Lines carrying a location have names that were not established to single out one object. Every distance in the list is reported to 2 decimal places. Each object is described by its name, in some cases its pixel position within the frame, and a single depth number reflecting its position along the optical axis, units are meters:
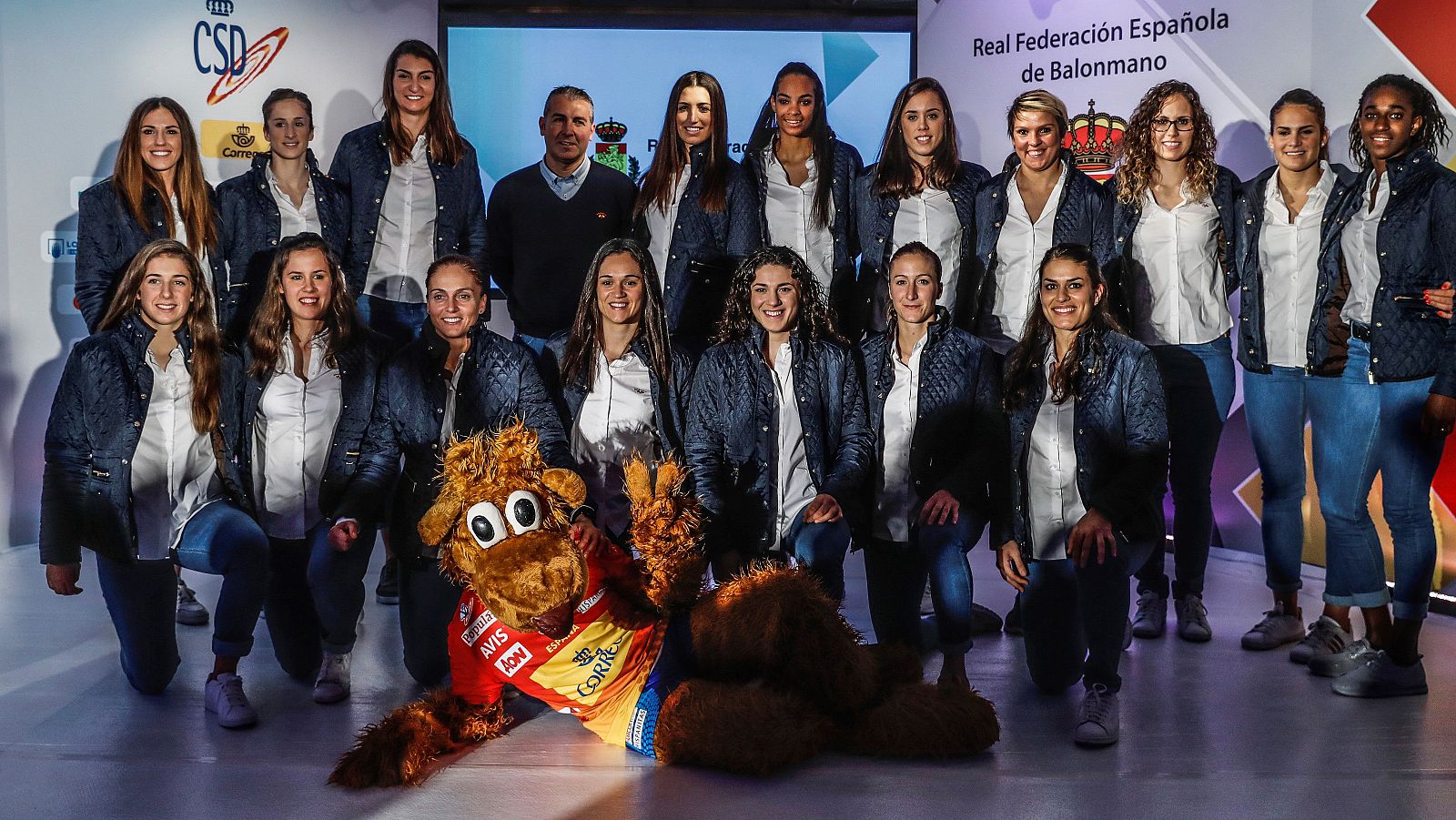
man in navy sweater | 4.05
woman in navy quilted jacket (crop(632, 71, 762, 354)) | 3.91
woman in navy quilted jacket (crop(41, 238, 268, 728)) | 3.14
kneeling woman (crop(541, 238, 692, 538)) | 3.46
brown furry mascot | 2.60
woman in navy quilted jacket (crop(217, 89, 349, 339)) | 3.86
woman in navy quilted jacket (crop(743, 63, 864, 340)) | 3.95
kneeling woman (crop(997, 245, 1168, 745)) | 3.08
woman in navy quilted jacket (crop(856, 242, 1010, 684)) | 3.39
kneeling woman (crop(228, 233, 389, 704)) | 3.32
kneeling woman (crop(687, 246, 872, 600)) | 3.40
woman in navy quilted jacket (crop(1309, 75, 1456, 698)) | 3.26
